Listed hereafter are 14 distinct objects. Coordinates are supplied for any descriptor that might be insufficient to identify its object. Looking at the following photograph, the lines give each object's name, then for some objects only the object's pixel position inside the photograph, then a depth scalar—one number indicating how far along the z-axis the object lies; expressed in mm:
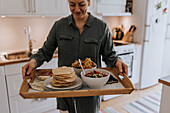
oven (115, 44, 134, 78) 2623
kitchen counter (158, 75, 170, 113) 1226
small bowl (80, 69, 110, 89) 828
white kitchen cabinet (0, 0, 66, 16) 1876
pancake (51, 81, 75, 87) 833
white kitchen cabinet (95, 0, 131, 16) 2477
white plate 810
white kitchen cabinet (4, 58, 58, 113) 1865
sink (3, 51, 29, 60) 2167
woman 1222
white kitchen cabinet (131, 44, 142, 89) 2906
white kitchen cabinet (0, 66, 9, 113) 1807
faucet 2309
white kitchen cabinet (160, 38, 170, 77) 3380
